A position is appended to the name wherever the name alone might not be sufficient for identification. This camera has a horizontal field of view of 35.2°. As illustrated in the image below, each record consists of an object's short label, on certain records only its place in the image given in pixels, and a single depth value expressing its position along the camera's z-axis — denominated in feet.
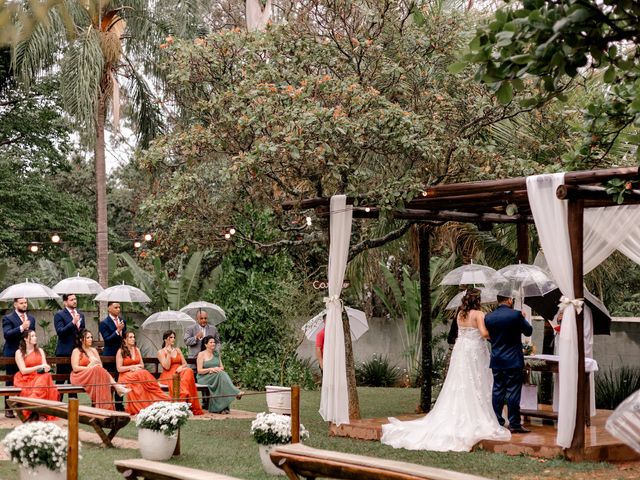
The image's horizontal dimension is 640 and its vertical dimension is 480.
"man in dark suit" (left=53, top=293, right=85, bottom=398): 52.75
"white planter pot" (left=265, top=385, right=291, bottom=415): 50.55
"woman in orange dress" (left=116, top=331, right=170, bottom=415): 50.62
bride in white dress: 39.81
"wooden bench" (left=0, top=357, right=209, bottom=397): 47.98
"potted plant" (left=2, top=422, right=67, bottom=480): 29.99
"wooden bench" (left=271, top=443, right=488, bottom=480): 23.57
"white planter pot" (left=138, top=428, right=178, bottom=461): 36.32
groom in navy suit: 40.83
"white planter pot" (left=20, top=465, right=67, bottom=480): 30.14
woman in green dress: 53.72
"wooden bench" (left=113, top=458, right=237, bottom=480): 25.45
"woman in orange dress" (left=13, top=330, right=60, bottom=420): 46.75
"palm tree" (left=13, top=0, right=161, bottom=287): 69.82
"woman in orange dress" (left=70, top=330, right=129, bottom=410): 49.70
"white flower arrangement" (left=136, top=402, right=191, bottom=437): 36.14
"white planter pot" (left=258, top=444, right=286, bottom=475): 33.65
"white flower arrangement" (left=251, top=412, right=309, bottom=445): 34.12
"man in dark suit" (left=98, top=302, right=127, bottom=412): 54.75
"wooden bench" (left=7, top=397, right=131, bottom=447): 36.94
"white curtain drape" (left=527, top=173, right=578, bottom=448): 36.55
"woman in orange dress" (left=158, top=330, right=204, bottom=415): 52.75
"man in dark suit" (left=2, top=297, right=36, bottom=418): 51.24
